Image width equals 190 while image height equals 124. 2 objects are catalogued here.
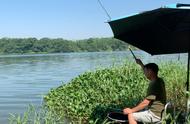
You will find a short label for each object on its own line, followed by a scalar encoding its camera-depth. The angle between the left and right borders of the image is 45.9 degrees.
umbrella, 3.26
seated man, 3.53
